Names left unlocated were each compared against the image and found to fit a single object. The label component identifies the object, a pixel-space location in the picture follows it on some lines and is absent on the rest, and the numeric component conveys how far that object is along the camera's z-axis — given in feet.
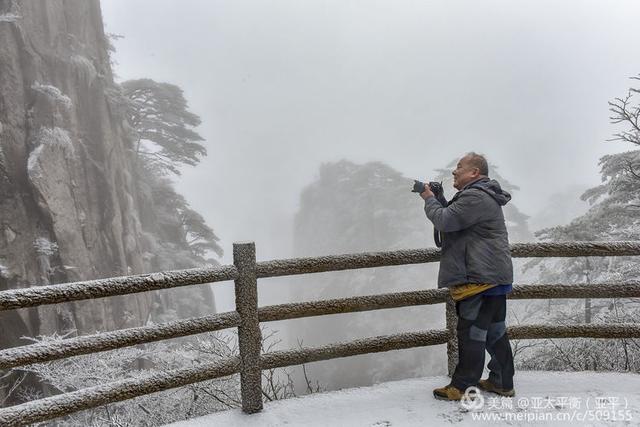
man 10.66
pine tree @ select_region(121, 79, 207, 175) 72.84
